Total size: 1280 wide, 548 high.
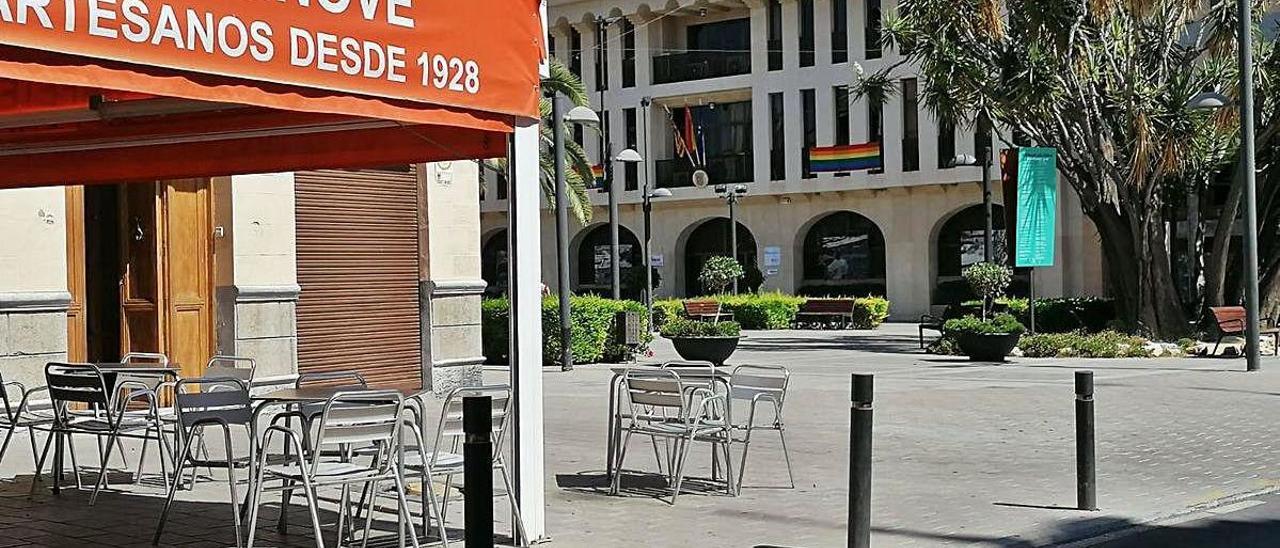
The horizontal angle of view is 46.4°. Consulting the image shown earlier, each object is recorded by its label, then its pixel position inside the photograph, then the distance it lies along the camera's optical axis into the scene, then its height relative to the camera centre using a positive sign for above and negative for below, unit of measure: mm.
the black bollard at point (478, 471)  5980 -775
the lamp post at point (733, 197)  46969 +2514
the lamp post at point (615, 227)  29338 +975
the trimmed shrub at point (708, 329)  24766 -904
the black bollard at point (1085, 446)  9438 -1139
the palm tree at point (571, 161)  28906 +2588
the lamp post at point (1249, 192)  21438 +1057
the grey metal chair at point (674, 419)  9656 -943
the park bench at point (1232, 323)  26094 -1018
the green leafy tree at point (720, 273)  42406 +64
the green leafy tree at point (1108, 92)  26312 +3229
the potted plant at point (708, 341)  24641 -1088
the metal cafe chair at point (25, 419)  10089 -911
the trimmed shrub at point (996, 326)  25625 -974
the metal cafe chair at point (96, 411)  9570 -822
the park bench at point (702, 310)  40219 -950
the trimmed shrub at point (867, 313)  42281 -1170
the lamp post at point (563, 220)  21811 +865
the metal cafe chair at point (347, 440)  7336 -791
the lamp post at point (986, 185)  33600 +2040
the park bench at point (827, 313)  42562 -1153
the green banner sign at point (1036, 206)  26875 +1145
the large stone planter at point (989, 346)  25438 -1306
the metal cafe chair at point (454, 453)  8008 -959
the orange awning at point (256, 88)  5344 +880
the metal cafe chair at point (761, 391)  10102 -797
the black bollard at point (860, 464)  7602 -990
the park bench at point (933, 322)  30338 -1112
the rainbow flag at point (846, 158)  48469 +3743
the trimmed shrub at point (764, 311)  42875 -1059
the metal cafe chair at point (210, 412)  8278 -730
